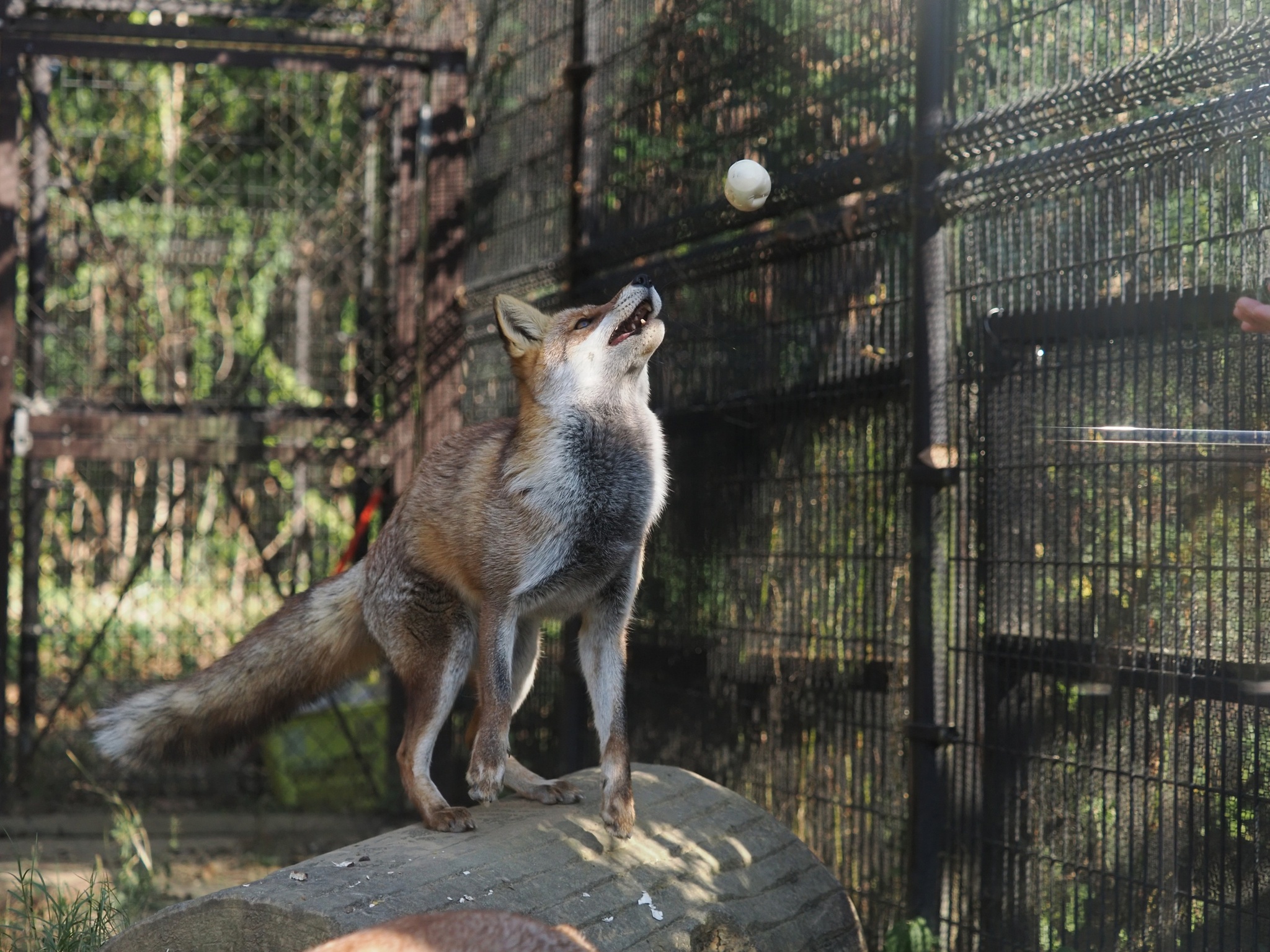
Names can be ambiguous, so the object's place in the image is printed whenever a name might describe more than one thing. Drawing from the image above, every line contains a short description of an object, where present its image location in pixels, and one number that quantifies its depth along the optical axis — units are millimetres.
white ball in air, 3811
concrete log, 2801
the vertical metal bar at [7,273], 6430
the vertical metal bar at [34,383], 6785
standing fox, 3643
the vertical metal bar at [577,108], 6180
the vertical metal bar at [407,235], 7027
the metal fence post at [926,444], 3906
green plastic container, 7262
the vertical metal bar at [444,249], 6855
